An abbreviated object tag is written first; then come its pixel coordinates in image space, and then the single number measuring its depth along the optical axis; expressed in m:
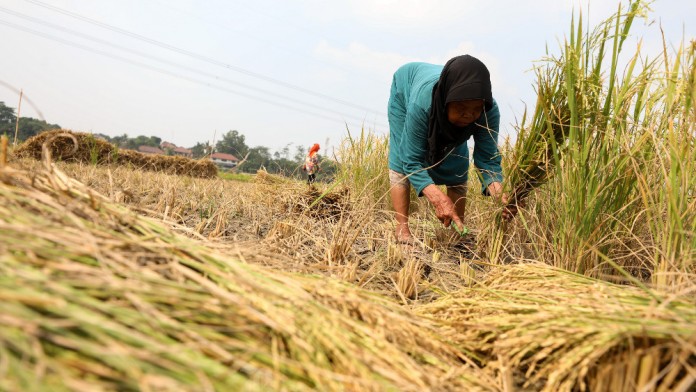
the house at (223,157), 43.03
